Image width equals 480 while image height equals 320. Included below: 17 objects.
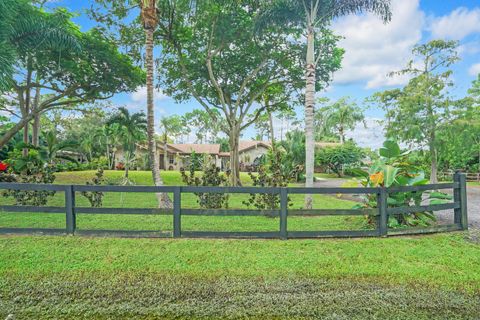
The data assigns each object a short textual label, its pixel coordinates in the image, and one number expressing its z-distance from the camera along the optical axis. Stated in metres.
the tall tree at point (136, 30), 8.83
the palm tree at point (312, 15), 9.18
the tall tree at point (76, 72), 13.45
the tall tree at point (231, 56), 13.44
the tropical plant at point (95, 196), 8.11
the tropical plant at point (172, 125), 48.97
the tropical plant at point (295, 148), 24.22
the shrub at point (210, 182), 8.22
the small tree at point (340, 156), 30.89
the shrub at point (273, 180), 7.83
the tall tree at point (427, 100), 18.30
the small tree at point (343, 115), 40.84
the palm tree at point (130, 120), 18.17
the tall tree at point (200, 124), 53.13
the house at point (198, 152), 36.67
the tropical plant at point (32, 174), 8.57
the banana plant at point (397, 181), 5.77
